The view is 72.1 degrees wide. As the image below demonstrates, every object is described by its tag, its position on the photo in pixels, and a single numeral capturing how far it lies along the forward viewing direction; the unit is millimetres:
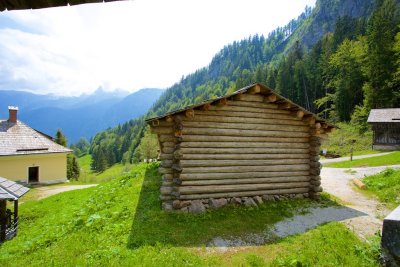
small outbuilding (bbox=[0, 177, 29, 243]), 12617
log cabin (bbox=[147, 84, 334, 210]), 12031
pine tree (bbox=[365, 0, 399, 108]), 50938
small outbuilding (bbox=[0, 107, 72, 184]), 27875
